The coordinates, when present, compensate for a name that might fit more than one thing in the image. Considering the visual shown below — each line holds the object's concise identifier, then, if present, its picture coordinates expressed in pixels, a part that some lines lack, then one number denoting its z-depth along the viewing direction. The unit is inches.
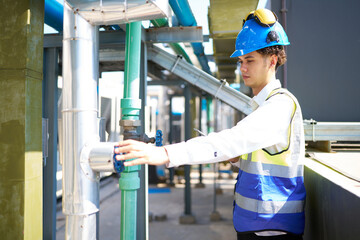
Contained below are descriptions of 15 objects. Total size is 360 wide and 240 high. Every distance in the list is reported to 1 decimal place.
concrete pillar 79.0
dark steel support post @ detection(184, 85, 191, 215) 213.9
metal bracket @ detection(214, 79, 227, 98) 149.6
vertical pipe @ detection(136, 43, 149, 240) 129.2
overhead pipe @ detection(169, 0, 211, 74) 114.3
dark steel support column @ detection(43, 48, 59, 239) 132.6
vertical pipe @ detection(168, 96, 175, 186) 323.0
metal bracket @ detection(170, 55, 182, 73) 148.6
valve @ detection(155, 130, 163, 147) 65.6
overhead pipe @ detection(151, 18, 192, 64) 129.0
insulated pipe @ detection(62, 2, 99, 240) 55.7
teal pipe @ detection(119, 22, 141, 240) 83.7
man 39.0
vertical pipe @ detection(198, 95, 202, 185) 312.8
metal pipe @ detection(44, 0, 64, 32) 105.4
